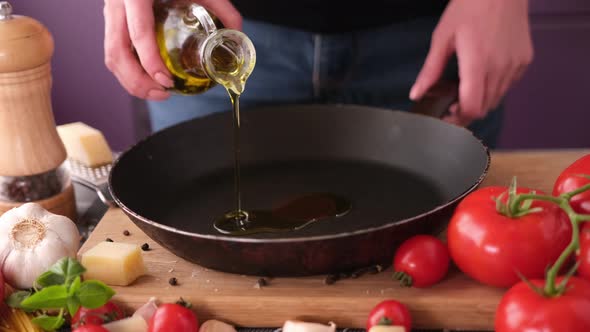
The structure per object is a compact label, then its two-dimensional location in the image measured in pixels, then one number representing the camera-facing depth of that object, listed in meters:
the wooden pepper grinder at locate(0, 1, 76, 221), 0.92
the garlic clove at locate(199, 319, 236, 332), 0.84
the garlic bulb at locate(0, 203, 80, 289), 0.86
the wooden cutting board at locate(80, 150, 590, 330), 0.84
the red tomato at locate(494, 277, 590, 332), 0.75
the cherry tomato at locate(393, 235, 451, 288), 0.85
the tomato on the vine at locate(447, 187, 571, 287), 0.81
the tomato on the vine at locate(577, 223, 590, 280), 0.82
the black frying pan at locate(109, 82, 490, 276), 0.84
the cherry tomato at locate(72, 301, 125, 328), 0.82
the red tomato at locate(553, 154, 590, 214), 0.85
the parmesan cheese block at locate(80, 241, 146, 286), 0.87
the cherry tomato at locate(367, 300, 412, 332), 0.81
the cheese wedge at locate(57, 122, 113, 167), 1.06
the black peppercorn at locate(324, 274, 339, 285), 0.86
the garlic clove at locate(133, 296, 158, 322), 0.84
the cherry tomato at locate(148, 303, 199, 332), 0.81
